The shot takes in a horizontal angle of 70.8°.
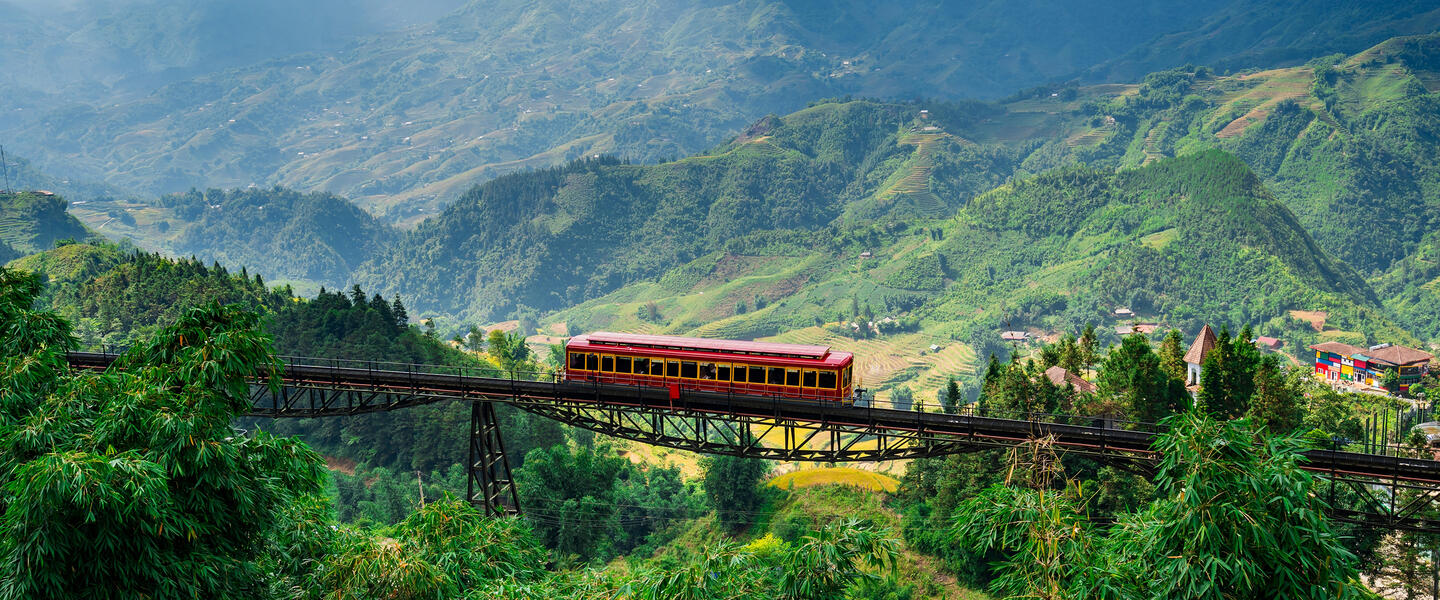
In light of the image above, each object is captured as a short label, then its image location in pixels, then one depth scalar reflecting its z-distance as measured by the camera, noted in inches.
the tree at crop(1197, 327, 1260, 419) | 1888.5
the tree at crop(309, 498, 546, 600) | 1013.2
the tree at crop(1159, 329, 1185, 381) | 2192.4
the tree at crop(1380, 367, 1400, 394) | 3572.8
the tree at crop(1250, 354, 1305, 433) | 1884.8
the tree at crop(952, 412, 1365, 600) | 768.9
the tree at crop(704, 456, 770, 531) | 2442.2
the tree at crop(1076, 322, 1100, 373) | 2479.2
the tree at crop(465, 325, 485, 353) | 4466.0
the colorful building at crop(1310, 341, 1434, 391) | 3673.7
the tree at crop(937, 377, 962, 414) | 2216.9
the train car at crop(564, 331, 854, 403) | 1531.7
